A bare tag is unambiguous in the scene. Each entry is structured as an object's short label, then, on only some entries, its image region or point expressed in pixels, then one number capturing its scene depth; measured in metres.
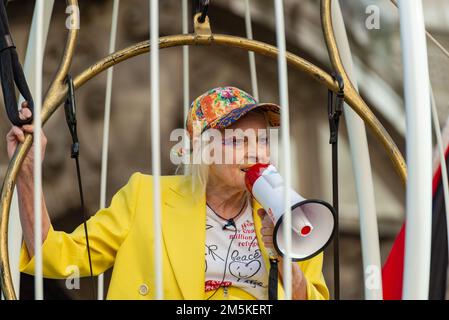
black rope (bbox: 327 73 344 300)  6.68
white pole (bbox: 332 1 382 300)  7.15
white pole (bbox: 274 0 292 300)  6.26
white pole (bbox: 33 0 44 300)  6.30
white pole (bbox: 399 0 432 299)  6.28
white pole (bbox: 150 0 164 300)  6.24
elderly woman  6.88
